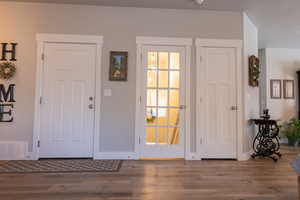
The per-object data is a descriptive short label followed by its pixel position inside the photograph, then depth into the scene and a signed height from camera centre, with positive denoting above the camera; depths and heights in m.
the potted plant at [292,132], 4.86 -0.53
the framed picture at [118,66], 3.32 +0.70
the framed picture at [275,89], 5.31 +0.56
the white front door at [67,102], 3.25 +0.09
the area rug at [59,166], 2.63 -0.82
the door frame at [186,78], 3.30 +0.52
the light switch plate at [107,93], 3.31 +0.25
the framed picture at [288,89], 5.32 +0.57
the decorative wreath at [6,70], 3.18 +0.58
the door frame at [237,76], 3.35 +0.58
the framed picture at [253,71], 3.53 +0.69
